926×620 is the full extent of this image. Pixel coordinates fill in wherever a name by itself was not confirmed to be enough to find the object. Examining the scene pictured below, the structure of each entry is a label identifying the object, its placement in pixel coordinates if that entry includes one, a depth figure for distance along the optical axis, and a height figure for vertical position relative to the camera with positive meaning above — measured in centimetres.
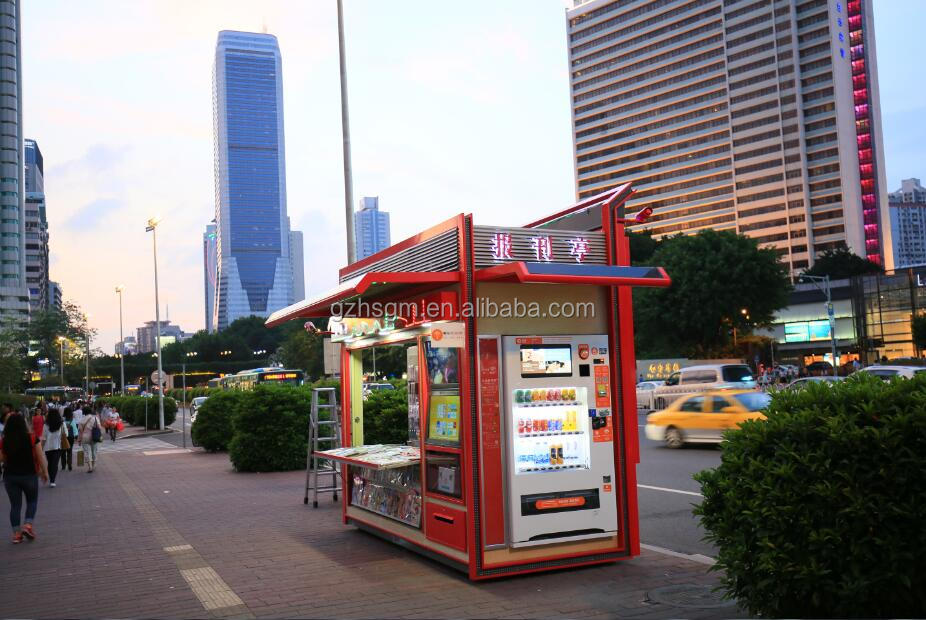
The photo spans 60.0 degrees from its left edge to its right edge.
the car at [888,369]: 2544 -81
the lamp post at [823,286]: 5178 +592
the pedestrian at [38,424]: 1687 -94
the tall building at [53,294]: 18669 +2063
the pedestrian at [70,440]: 2180 -179
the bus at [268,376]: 4106 -31
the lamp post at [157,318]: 3625 +274
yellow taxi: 1778 -145
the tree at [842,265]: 9856 +1006
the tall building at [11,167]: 12425 +3330
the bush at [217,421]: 2492 -151
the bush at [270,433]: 1823 -143
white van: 2764 -101
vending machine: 744 -77
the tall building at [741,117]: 12494 +4035
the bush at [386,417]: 1571 -102
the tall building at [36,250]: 15938 +2633
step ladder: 1267 -126
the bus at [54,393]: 6223 -106
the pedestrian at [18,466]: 1007 -108
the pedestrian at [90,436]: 2075 -153
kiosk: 733 -32
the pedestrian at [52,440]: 1753 -134
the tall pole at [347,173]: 1672 +421
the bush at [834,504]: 449 -92
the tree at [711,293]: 5250 +392
